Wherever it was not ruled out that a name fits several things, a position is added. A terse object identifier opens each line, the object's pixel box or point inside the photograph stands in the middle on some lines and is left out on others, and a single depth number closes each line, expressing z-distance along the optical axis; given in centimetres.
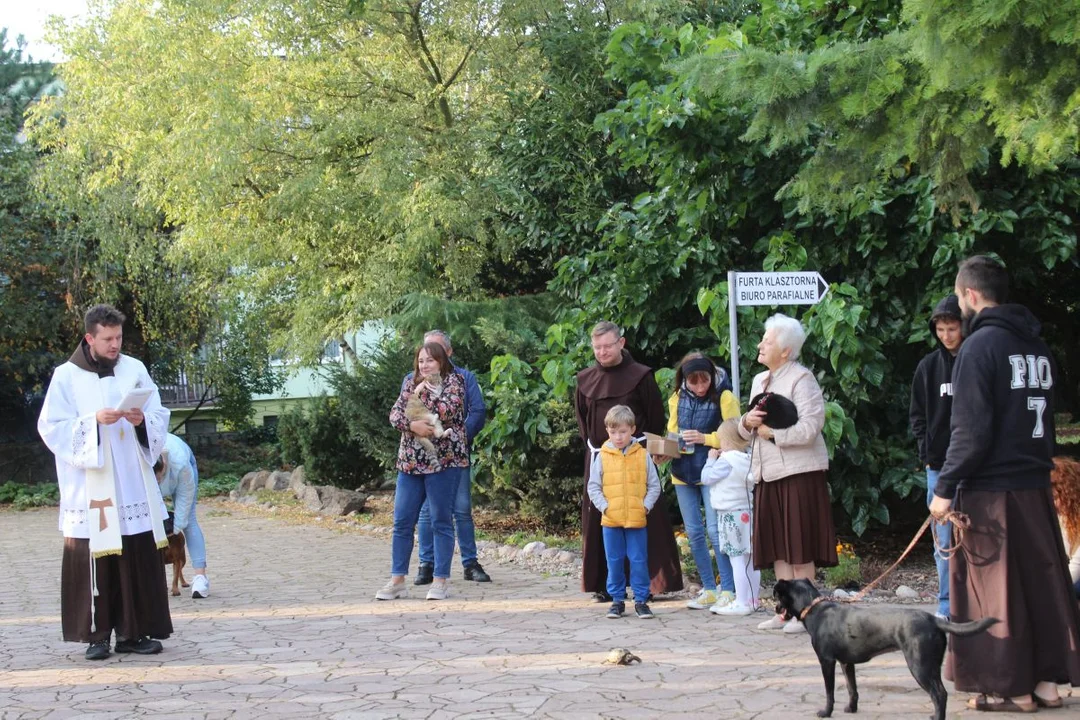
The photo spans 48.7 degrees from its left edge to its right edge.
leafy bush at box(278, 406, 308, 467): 1883
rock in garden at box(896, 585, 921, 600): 846
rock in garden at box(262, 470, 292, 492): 1934
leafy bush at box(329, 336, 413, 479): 1493
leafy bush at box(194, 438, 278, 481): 2314
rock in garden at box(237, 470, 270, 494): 1972
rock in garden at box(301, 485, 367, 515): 1568
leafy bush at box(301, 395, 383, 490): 1795
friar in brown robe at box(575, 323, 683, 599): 836
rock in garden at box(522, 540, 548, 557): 1083
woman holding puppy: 898
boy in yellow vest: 793
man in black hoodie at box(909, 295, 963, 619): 688
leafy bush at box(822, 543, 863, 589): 871
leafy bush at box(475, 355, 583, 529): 1116
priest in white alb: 718
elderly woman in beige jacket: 698
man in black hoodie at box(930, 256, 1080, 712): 514
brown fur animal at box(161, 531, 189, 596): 934
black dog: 495
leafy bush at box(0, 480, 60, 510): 1994
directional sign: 834
